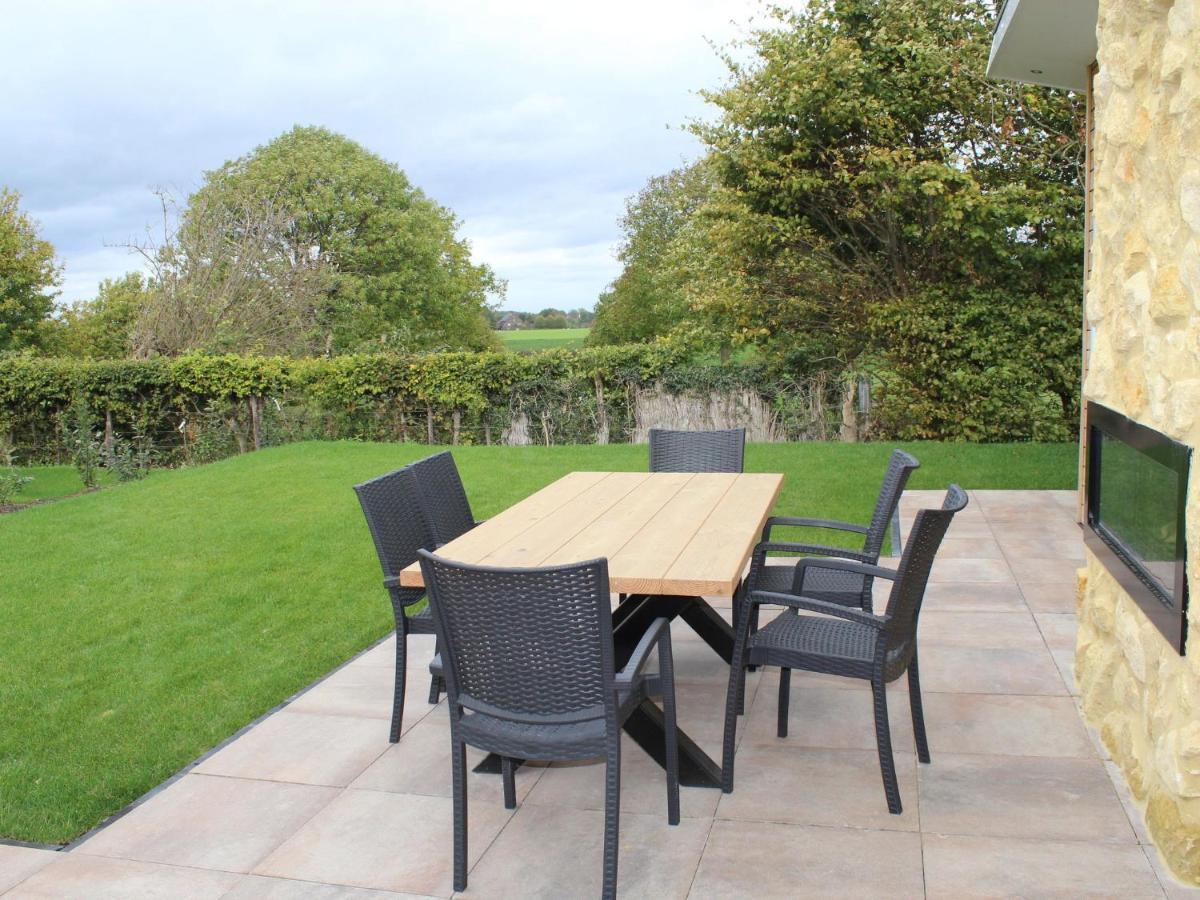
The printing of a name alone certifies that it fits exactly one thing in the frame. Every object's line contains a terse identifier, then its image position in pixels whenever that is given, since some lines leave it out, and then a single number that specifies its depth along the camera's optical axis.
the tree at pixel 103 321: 26.17
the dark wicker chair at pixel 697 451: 5.57
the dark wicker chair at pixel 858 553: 3.86
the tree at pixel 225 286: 15.99
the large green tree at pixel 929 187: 10.48
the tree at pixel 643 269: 28.23
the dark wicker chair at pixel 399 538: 3.71
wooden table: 3.05
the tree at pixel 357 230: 26.17
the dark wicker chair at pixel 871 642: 2.96
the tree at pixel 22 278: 23.73
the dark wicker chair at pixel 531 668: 2.52
